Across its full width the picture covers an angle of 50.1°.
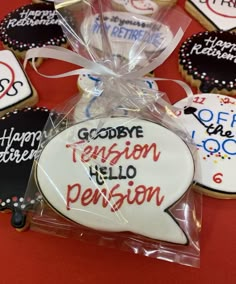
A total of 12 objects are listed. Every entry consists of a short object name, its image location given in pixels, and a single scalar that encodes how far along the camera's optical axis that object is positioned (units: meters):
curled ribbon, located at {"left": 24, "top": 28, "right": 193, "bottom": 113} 0.17
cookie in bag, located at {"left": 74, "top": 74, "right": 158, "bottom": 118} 0.18
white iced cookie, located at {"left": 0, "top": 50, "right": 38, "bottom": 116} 0.20
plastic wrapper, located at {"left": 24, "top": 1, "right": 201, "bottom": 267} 0.15
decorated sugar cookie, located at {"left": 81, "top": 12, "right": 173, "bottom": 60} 0.19
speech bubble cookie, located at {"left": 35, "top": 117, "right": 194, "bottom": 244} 0.15
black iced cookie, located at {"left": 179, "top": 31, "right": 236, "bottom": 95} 0.20
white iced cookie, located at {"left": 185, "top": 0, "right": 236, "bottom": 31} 0.23
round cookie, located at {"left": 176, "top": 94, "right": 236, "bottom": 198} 0.17
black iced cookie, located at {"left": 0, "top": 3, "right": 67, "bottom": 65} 0.22
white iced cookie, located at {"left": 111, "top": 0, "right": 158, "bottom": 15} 0.23
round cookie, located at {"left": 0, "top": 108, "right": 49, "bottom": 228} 0.17
